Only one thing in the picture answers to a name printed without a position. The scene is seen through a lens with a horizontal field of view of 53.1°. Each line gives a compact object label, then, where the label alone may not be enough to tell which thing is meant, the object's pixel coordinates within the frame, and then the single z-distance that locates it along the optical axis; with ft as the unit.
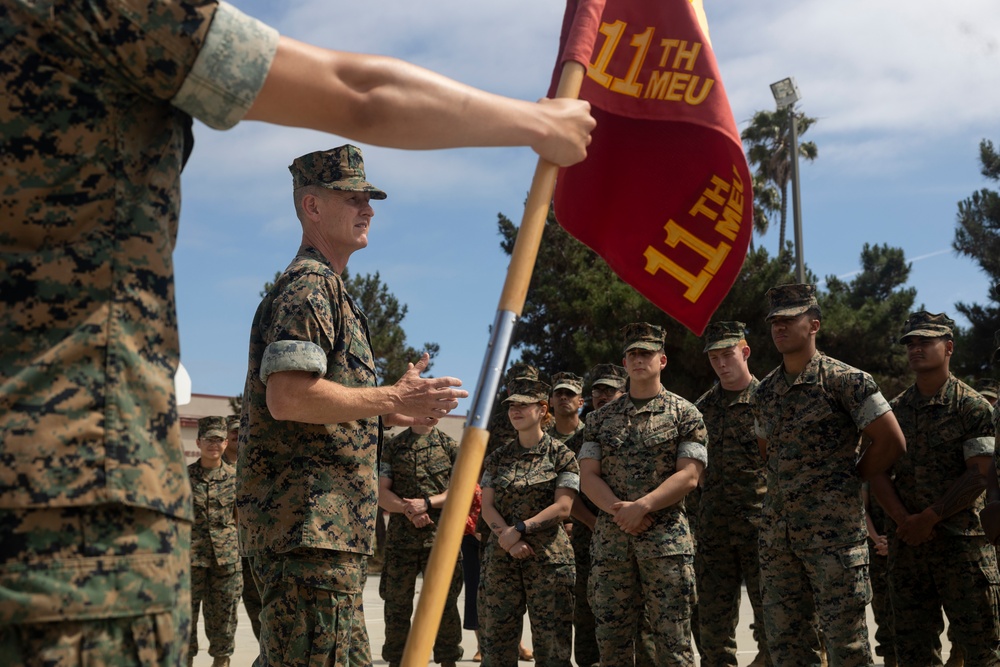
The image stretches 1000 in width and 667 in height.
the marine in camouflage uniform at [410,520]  29.84
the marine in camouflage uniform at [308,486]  10.76
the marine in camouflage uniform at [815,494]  19.44
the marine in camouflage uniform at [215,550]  32.53
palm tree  121.60
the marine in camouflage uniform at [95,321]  4.74
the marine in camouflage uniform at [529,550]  26.58
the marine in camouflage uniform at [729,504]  27.55
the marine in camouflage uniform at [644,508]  22.86
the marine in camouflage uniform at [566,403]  32.79
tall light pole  57.82
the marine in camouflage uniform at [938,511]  24.11
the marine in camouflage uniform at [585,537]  29.86
